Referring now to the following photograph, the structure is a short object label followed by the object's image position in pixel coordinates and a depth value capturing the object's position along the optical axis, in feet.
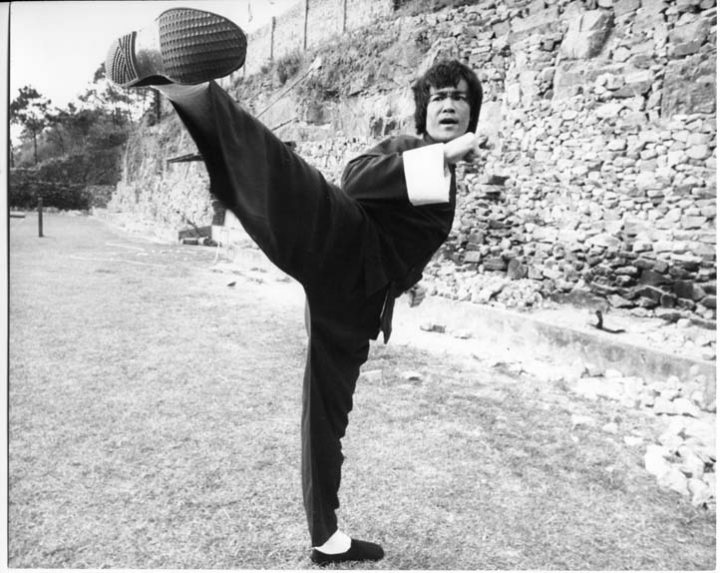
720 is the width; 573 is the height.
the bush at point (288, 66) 25.28
